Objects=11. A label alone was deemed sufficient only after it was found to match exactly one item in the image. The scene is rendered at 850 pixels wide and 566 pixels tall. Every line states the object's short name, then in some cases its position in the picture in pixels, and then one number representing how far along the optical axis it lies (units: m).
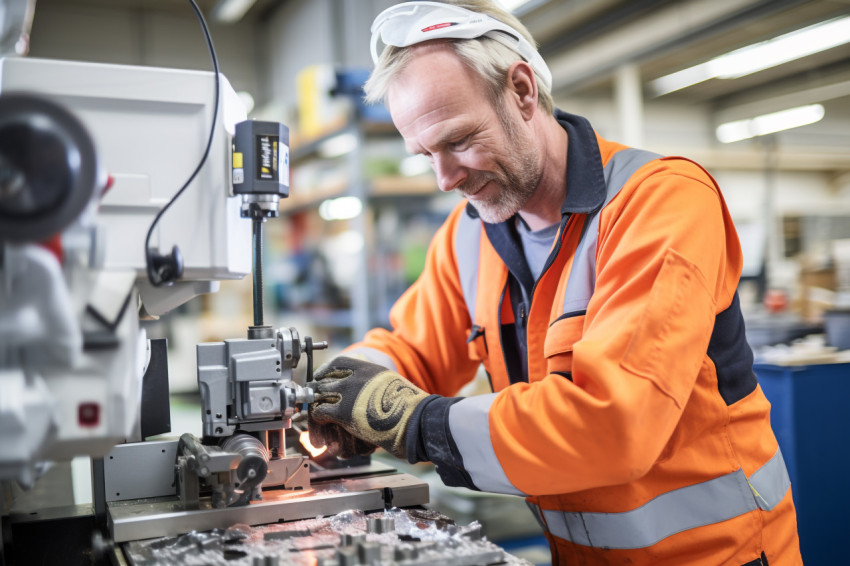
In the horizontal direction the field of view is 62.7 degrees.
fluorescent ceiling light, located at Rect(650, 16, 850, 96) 4.21
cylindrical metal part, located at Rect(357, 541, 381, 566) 0.91
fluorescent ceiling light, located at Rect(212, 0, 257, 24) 7.13
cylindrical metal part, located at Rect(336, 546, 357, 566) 0.89
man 1.07
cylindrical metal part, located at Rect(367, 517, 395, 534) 1.08
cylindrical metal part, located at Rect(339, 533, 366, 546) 0.99
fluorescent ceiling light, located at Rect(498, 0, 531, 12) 3.95
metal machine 0.73
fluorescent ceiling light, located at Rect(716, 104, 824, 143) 6.60
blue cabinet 2.15
